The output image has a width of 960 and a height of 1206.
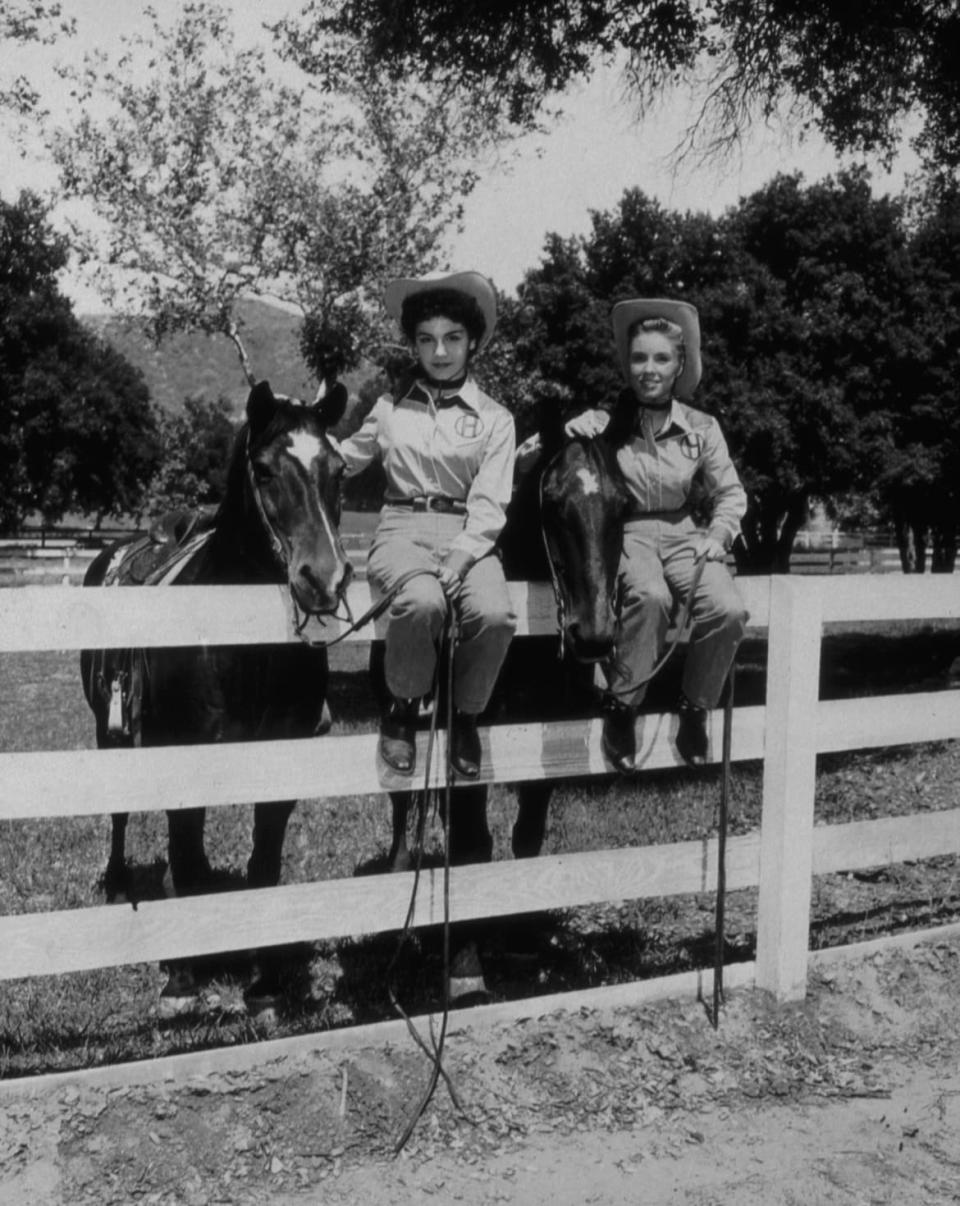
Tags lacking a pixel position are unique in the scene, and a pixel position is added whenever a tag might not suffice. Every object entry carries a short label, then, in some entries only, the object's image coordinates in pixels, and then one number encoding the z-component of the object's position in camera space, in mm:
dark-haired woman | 3645
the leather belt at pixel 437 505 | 3998
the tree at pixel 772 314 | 23094
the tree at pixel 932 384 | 23156
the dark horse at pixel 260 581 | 3793
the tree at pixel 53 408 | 41156
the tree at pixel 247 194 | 16484
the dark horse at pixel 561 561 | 3744
